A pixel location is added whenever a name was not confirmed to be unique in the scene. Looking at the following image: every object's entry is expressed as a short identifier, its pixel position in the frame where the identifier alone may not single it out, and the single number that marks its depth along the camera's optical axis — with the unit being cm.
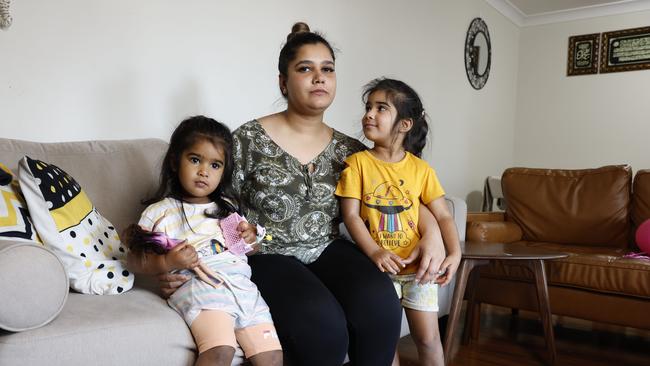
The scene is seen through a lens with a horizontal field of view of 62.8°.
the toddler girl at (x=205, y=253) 120
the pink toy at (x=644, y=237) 246
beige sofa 99
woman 127
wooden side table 193
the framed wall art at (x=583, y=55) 508
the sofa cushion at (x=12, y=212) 119
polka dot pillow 126
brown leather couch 223
